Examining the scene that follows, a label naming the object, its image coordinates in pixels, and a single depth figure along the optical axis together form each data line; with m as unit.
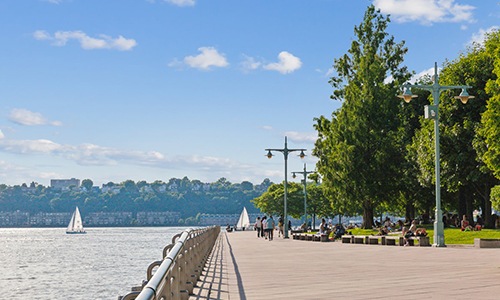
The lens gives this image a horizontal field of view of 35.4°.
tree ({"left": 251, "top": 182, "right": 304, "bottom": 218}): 127.00
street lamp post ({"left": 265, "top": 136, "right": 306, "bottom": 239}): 56.38
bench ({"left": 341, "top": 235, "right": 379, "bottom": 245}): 39.53
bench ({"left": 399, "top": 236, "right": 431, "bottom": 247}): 34.44
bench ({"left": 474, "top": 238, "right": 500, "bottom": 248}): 30.48
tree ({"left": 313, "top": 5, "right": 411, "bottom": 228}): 59.03
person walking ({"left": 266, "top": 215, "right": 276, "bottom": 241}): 51.66
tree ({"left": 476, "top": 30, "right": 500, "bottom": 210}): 42.16
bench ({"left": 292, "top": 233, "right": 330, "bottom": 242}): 46.99
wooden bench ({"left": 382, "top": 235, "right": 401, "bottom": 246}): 37.94
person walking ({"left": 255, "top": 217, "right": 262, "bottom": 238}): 65.25
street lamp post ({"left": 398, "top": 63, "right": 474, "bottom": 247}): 32.78
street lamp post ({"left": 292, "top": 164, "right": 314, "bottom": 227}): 72.71
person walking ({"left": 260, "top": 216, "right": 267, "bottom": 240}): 57.74
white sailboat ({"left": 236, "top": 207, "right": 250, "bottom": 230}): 148.12
